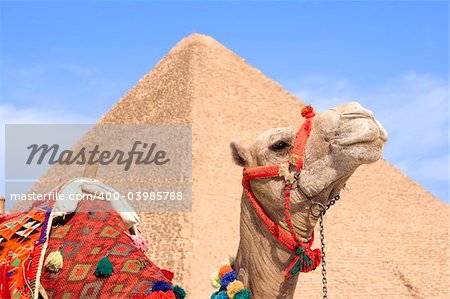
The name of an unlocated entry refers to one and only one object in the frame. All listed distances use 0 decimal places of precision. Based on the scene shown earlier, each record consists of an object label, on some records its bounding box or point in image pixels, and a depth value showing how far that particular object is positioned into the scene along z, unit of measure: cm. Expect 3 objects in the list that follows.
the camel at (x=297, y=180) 370
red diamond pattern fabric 441
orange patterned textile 456
